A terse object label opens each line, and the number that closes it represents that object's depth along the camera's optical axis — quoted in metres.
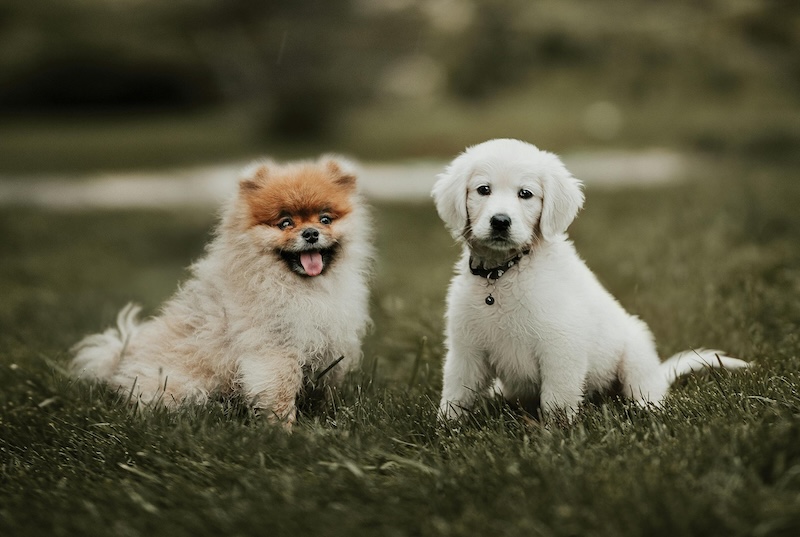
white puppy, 3.41
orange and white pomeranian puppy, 3.55
